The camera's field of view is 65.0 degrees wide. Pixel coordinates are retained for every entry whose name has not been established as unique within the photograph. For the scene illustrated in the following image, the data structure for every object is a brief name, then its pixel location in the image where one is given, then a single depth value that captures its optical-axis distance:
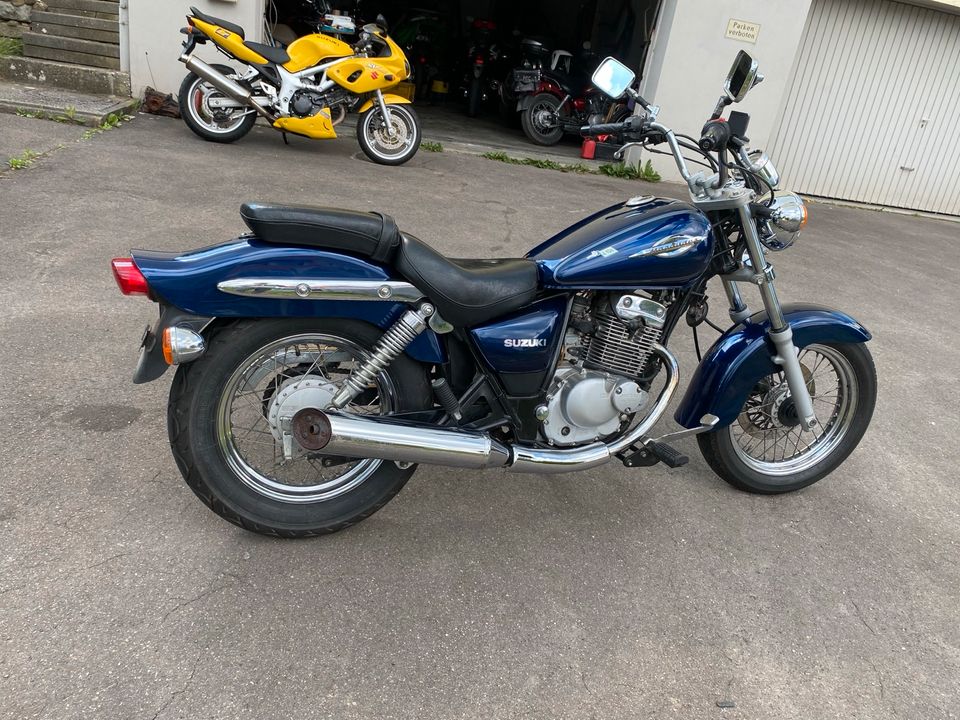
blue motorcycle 2.29
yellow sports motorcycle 7.56
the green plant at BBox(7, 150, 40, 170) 5.96
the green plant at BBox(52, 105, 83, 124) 7.52
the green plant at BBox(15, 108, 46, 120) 7.48
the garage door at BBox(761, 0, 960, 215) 10.23
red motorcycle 11.20
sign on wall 9.48
